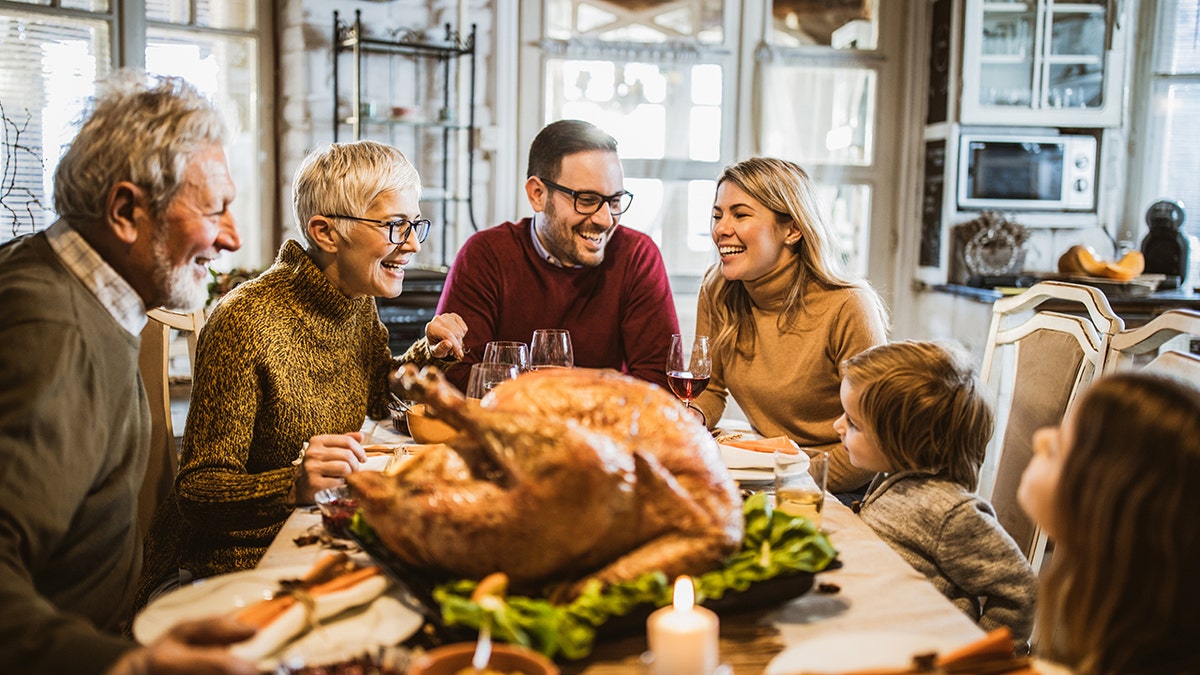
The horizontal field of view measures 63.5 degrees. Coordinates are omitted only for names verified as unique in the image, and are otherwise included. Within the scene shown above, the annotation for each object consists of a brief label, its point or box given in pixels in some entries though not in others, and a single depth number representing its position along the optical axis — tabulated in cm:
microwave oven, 469
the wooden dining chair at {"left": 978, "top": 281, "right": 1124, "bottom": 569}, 207
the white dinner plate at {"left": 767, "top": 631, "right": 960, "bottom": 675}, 98
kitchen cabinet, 457
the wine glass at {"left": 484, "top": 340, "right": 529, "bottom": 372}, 197
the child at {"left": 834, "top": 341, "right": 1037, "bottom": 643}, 153
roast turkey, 108
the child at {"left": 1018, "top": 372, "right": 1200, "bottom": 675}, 93
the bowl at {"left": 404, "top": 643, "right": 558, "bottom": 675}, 92
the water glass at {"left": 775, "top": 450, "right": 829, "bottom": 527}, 146
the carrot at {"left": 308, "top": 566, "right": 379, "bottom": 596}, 116
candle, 92
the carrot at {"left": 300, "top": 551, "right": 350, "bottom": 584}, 119
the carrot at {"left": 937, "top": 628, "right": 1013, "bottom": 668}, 95
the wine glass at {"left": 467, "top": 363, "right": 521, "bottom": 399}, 177
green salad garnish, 101
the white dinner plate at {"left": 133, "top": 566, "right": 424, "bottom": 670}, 105
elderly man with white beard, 112
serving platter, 108
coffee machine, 435
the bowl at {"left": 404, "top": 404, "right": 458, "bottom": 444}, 177
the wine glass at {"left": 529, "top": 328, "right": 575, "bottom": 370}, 212
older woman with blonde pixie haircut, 173
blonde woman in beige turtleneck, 253
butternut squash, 418
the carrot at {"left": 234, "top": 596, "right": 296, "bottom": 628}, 104
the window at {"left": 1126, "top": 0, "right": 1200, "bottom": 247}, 470
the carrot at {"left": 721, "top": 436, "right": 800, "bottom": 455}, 189
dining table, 105
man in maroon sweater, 280
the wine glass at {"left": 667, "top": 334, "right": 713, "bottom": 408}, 212
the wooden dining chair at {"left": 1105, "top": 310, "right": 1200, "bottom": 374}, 169
